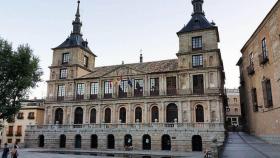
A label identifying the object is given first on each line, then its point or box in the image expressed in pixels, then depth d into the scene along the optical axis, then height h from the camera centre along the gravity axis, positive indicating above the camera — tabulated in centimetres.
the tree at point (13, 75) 2117 +320
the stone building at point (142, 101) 2851 +79
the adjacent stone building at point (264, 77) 2003 +318
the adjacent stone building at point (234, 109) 6038 -84
